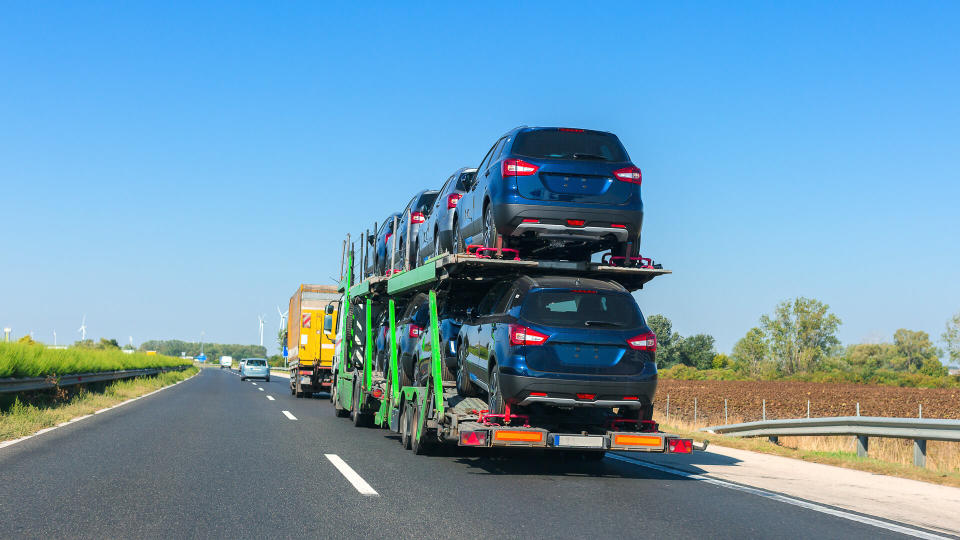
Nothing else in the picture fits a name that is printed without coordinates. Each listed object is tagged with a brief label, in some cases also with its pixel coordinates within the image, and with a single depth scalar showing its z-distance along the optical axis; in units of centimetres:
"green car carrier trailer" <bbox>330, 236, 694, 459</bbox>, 865
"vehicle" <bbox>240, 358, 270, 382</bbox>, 4884
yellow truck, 2609
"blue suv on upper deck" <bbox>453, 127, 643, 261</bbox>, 955
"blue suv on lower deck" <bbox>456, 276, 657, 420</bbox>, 858
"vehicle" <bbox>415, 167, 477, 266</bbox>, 1247
